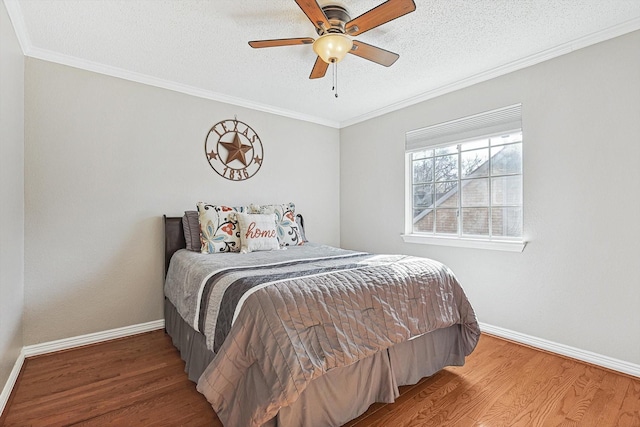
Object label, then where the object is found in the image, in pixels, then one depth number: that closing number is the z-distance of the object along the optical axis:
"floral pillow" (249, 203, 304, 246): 3.21
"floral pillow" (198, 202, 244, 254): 2.77
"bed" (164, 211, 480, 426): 1.38
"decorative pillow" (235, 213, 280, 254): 2.84
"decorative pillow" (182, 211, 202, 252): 2.87
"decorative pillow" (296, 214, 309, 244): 3.40
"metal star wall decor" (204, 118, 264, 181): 3.36
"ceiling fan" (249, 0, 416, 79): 1.64
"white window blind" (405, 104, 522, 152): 2.75
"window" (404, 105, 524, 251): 2.79
